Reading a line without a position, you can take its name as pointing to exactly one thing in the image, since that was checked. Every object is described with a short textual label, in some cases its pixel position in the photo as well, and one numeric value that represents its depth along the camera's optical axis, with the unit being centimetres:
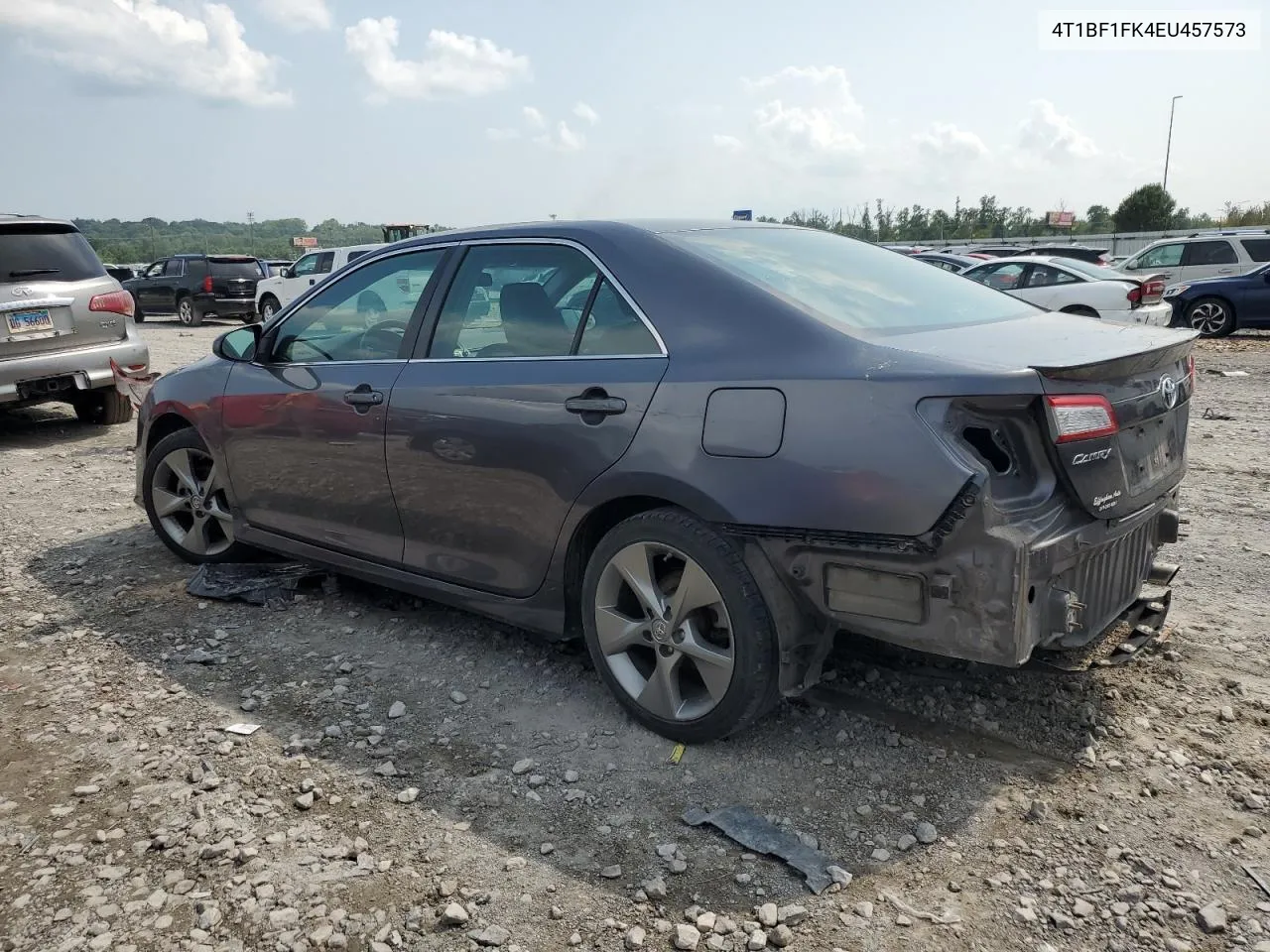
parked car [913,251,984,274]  1812
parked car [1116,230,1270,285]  1902
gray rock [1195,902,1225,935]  235
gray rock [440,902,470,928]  249
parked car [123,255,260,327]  2381
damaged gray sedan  270
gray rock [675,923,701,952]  237
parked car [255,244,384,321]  2080
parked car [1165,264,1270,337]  1625
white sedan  1347
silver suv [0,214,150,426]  805
